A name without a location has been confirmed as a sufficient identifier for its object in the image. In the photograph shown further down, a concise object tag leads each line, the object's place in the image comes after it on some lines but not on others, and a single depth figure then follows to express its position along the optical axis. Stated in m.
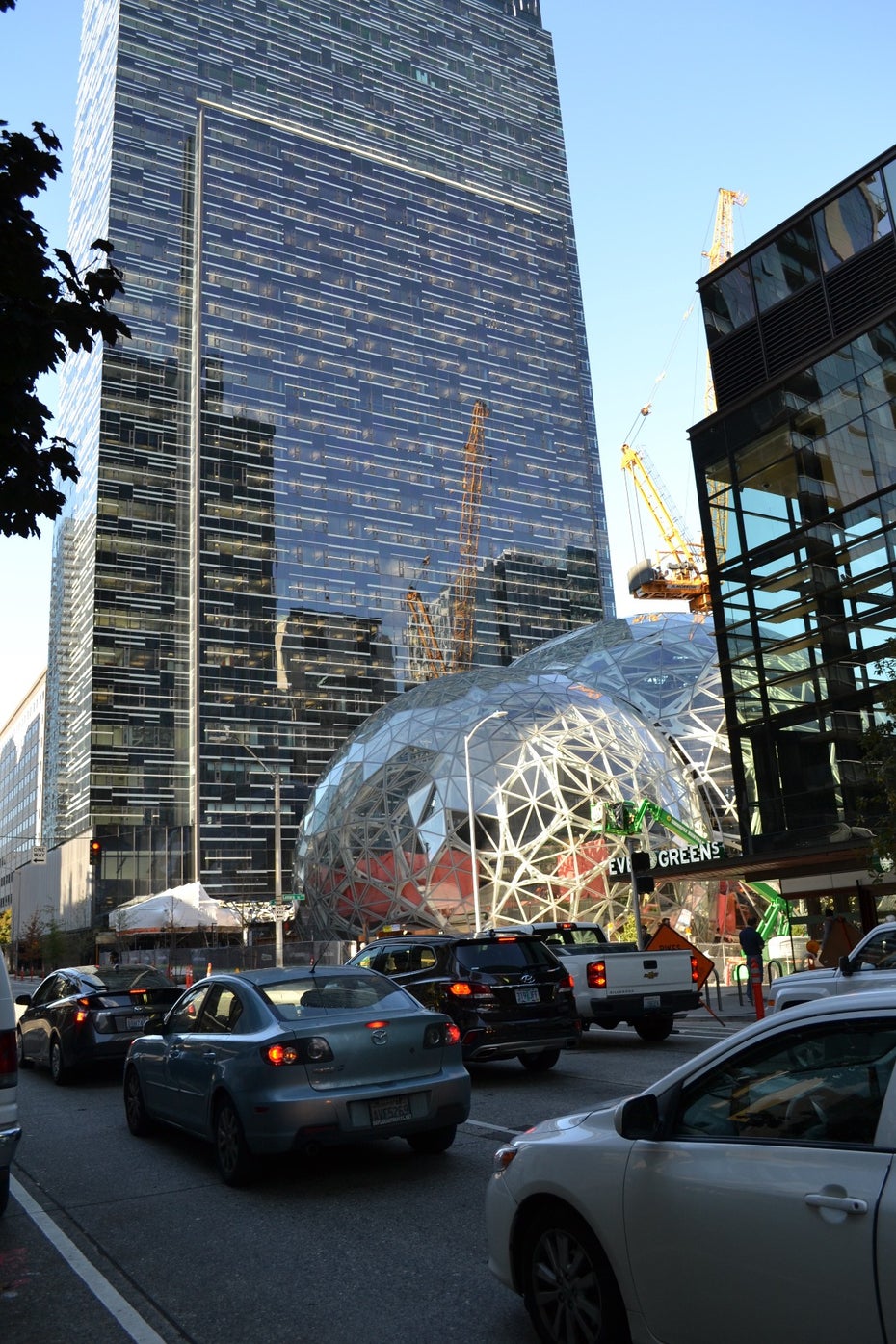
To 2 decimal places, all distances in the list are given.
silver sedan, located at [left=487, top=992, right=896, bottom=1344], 3.24
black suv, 12.11
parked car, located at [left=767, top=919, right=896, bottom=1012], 10.05
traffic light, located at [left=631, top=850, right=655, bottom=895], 26.45
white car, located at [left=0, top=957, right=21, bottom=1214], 7.05
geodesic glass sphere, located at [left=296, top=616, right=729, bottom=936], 36.81
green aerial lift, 32.66
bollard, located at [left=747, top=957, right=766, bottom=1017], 16.28
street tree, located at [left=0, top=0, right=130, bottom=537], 7.96
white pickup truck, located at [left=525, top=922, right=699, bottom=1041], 15.88
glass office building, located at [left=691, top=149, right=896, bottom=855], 25.11
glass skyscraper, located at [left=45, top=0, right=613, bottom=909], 100.88
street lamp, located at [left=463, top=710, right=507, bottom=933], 33.82
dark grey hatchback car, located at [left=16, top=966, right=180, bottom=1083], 14.31
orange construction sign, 18.88
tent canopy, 48.94
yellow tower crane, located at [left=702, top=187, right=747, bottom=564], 109.62
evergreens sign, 28.34
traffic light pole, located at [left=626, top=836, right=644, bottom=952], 26.17
